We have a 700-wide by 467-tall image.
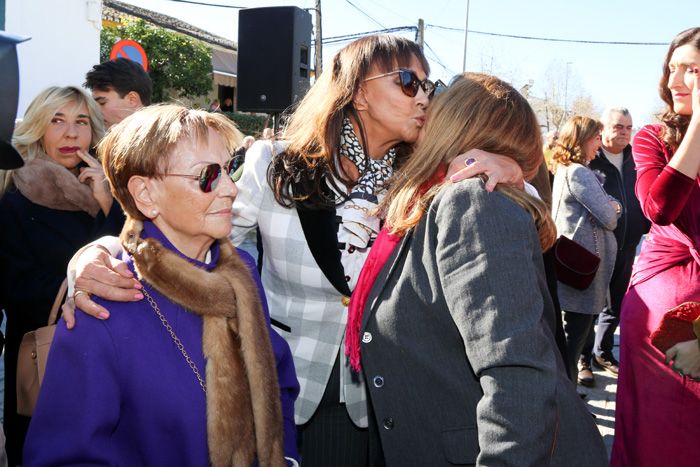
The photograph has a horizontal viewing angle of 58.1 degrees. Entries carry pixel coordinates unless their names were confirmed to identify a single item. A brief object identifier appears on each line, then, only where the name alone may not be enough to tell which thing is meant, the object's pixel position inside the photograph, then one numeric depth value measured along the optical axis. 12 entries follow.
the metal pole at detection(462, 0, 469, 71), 28.56
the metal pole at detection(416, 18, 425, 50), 26.04
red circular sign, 7.04
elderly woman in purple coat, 1.52
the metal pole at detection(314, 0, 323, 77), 18.24
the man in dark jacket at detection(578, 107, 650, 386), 5.39
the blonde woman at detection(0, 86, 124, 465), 2.72
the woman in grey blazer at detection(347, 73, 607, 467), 1.38
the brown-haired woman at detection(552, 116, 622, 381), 4.67
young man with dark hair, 3.72
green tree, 17.88
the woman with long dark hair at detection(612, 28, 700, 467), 2.42
